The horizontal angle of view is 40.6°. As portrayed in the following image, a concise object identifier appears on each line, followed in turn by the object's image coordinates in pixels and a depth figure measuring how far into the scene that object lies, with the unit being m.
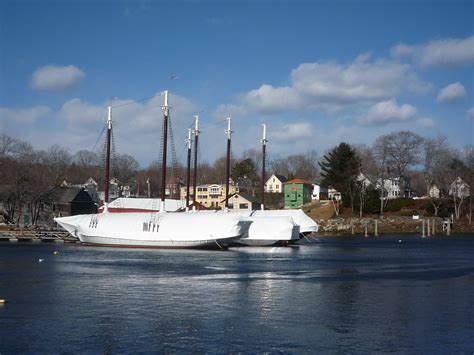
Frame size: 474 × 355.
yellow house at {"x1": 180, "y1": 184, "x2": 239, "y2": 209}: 166.88
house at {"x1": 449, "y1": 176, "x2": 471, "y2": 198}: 129.00
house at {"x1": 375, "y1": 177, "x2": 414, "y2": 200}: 144.00
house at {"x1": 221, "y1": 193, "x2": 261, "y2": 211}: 150.09
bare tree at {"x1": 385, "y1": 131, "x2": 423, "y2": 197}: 141.25
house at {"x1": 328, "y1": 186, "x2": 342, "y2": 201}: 144.93
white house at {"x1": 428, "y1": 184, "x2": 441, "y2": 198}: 138.62
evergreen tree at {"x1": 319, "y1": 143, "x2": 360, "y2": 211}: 134.38
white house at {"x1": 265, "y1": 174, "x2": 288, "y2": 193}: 183.60
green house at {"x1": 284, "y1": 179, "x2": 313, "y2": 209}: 162.62
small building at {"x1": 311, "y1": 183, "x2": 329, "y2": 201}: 169.12
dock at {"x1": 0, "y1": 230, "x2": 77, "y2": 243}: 83.31
